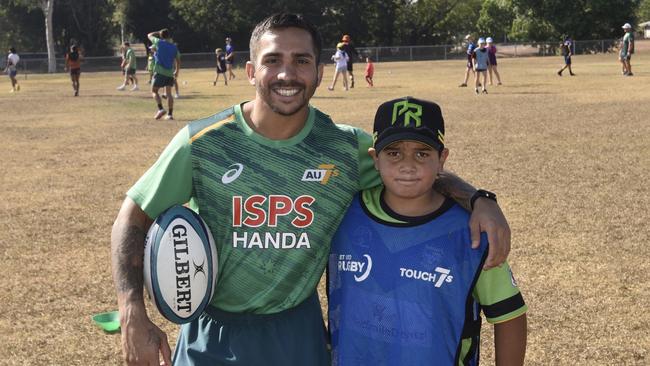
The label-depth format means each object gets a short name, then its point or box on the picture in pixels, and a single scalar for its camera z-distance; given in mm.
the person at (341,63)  30625
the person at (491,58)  29708
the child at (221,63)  35094
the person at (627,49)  31922
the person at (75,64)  31170
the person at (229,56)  40188
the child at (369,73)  32531
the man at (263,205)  3057
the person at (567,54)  34638
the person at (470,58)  31066
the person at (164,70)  20219
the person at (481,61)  27378
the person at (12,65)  35719
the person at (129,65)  33281
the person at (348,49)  31781
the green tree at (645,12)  131750
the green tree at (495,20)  77688
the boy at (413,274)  2955
